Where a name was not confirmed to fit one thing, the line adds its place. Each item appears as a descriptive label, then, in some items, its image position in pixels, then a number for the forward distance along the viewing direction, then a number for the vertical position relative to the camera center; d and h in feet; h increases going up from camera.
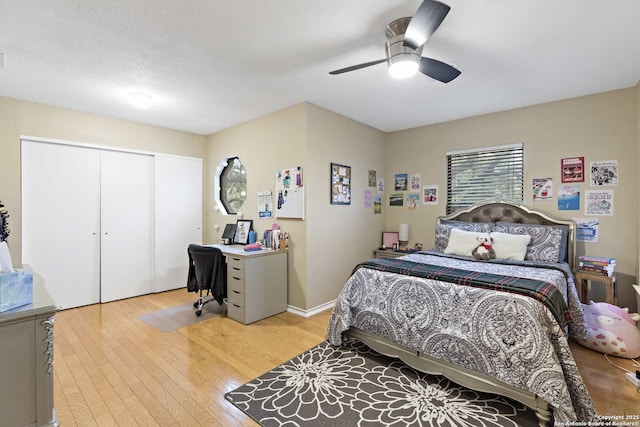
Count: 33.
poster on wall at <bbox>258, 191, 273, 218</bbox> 12.64 +0.21
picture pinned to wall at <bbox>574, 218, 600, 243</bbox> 10.36 -0.61
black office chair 10.71 -2.24
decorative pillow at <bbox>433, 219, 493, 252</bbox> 11.43 -0.68
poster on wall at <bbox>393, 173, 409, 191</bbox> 14.90 +1.48
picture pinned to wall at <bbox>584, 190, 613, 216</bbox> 10.14 +0.34
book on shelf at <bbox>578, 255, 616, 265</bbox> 9.27 -1.52
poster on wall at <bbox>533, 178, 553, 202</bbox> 11.18 +0.86
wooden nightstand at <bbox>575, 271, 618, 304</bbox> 9.09 -2.30
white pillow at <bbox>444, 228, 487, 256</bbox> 10.77 -1.14
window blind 11.96 +1.54
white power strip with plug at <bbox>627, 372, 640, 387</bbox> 6.58 -3.78
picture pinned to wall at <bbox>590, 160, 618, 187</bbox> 10.07 +1.35
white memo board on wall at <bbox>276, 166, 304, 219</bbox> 11.33 +0.64
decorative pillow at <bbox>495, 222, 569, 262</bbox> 9.82 -1.04
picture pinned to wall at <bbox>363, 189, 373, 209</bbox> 14.17 +0.54
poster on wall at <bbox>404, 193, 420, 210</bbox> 14.49 +0.52
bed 5.52 -2.41
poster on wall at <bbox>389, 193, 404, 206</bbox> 15.05 +0.58
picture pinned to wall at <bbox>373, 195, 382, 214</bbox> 14.80 +0.31
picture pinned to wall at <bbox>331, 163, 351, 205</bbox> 12.28 +1.09
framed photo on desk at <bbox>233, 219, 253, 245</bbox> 13.50 -0.98
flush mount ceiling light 10.20 +3.84
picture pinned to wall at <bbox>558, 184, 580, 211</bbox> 10.68 +0.53
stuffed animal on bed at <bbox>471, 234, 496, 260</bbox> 9.97 -1.28
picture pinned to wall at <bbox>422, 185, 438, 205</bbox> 13.88 +0.75
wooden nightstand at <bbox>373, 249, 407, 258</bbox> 13.42 -1.97
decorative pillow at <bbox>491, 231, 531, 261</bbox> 9.96 -1.16
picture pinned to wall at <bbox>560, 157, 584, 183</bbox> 10.60 +1.53
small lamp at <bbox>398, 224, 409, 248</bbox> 14.38 -1.14
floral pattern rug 5.75 -4.02
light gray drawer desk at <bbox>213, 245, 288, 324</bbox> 10.44 -2.72
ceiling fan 5.18 +3.36
